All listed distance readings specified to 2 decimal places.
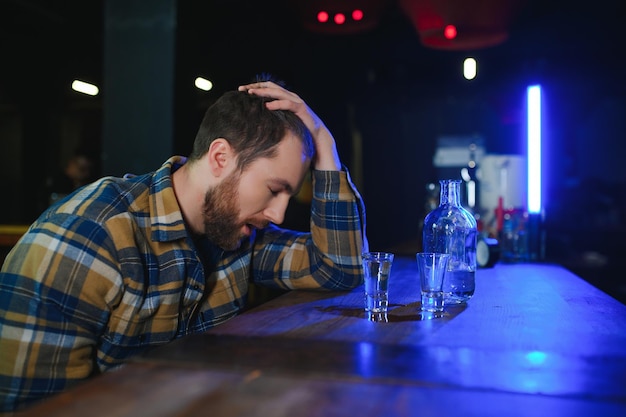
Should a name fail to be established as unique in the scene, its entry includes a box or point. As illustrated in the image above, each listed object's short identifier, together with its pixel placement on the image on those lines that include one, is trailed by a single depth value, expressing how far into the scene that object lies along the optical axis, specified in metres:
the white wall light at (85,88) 5.25
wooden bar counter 0.67
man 1.11
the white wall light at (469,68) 2.66
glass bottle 1.49
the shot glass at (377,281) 1.26
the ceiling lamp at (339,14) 3.08
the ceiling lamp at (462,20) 2.85
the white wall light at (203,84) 2.94
